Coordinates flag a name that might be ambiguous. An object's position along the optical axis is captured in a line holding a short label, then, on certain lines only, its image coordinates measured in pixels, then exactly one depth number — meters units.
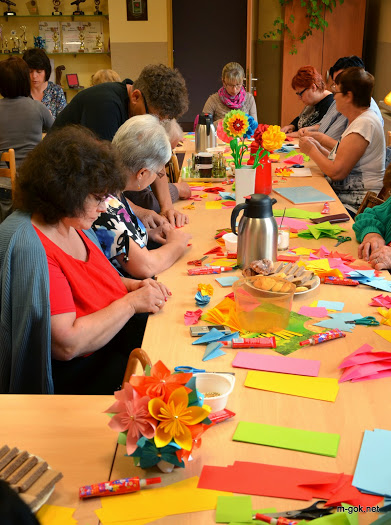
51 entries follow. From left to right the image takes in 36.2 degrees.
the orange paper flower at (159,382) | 1.12
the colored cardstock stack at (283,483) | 1.09
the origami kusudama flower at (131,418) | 1.10
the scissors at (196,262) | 2.30
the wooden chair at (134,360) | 1.32
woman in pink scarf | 5.59
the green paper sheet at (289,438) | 1.21
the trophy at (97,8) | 7.11
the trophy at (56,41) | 7.24
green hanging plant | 6.92
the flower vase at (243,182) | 2.91
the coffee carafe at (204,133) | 4.64
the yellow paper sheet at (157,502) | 1.05
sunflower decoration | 3.17
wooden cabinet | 6.99
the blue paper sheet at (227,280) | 2.08
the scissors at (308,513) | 1.04
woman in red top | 1.75
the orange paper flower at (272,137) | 2.75
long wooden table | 1.17
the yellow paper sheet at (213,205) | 3.17
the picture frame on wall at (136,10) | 7.05
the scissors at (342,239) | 2.53
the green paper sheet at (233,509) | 1.04
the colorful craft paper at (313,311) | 1.82
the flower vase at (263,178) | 3.09
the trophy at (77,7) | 6.98
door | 8.02
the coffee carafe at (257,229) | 2.09
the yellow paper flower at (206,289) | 1.97
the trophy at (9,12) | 7.00
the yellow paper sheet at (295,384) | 1.40
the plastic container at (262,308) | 1.69
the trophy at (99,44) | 7.33
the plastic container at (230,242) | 2.37
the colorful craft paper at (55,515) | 1.03
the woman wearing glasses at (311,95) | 5.04
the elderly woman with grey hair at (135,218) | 2.22
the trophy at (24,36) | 7.24
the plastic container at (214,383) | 1.37
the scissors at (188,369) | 1.47
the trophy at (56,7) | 7.05
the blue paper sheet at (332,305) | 1.87
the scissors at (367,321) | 1.75
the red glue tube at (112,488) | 1.08
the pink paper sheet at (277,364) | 1.50
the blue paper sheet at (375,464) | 1.11
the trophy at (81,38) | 7.24
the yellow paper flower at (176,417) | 1.09
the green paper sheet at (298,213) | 2.88
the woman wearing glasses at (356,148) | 3.53
